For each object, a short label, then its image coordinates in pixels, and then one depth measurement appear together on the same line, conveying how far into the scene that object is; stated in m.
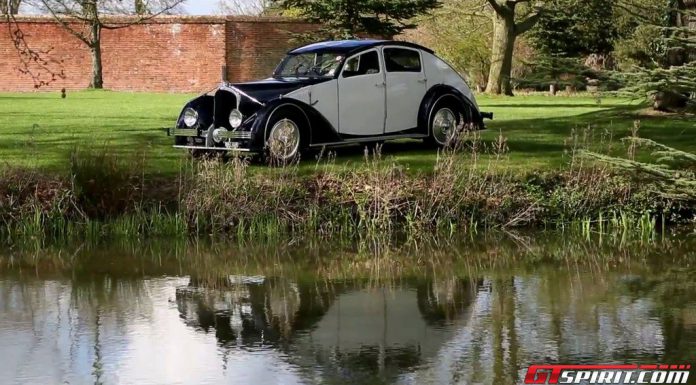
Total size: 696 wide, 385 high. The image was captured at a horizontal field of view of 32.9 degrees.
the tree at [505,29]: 36.31
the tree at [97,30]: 38.35
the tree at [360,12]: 33.28
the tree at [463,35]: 39.94
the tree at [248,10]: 66.55
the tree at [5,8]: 17.94
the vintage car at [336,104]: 16.25
